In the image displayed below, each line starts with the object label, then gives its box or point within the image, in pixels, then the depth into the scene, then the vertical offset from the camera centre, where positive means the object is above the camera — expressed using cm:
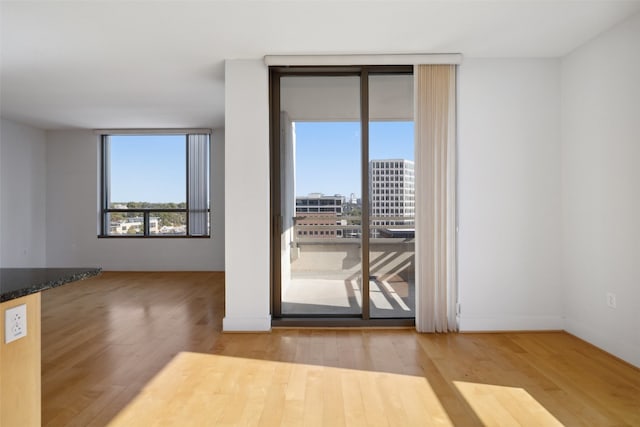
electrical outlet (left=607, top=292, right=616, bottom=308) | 313 -75
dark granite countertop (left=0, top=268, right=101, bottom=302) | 133 -27
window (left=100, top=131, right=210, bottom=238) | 718 +44
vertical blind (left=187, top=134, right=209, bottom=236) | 716 +45
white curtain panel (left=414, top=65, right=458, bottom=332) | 371 +15
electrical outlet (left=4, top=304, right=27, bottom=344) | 139 -42
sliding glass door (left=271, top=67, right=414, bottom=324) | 392 +15
